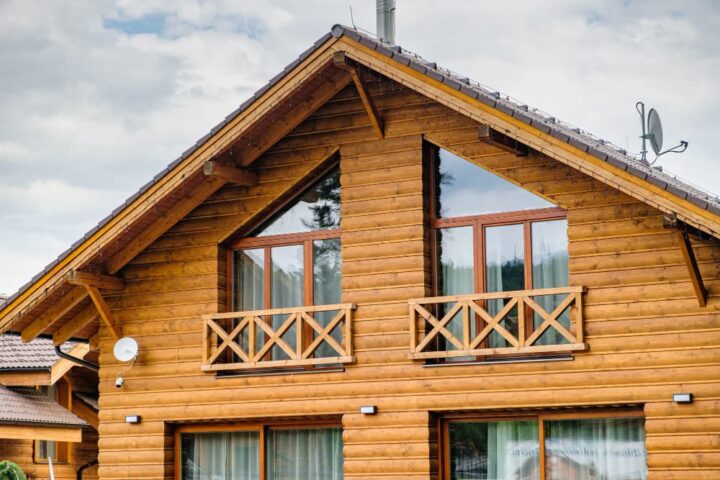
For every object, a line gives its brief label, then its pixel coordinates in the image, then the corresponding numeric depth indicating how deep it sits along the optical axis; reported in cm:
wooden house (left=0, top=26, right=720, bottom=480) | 1221
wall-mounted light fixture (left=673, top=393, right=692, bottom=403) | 1189
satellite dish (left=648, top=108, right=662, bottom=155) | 1633
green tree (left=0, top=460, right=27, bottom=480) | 1764
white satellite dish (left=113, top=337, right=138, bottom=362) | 1439
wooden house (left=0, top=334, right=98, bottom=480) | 1788
